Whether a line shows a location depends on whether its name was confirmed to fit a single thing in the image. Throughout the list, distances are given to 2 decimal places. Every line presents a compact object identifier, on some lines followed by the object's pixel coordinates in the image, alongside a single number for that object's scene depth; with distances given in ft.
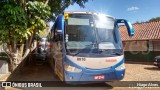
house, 40.13
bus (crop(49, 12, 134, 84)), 14.28
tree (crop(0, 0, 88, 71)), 17.06
